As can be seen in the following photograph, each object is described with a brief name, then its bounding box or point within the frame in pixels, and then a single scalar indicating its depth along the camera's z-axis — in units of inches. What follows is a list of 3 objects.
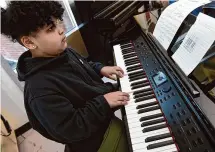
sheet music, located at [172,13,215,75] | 30.8
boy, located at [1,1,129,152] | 36.5
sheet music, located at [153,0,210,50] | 39.9
